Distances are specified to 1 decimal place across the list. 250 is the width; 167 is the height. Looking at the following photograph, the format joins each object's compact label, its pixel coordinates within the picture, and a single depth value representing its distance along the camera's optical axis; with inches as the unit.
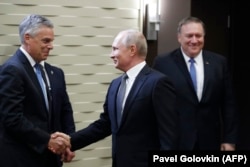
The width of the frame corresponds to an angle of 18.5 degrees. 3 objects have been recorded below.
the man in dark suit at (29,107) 188.1
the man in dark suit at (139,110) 174.8
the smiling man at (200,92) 214.8
